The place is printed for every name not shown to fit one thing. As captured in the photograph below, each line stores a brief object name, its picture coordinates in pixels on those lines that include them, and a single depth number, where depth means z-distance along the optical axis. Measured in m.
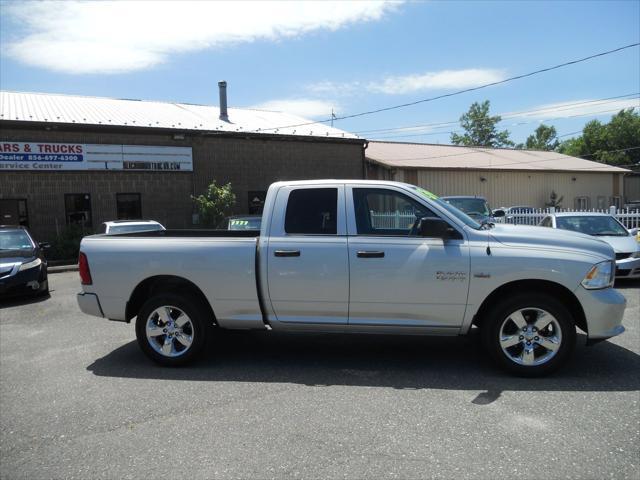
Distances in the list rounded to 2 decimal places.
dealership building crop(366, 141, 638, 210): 28.34
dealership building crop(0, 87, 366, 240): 17.88
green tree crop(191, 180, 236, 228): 20.06
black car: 9.64
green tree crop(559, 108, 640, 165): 60.12
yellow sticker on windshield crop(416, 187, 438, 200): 5.16
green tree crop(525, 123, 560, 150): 88.81
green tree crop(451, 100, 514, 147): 77.69
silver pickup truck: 4.71
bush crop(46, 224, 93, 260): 17.45
